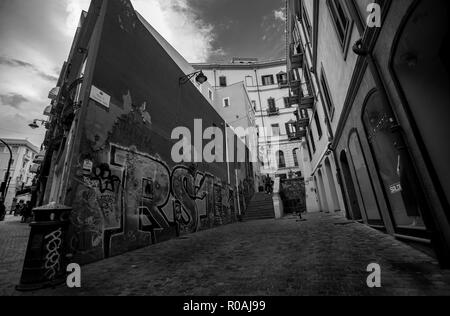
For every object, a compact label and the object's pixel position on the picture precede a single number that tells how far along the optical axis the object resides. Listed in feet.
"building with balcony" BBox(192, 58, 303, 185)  102.22
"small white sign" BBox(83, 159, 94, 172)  17.02
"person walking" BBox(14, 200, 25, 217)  95.32
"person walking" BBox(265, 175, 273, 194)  78.33
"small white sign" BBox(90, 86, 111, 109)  18.75
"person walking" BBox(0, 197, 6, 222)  62.26
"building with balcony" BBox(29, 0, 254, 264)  17.01
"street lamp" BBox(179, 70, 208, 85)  35.06
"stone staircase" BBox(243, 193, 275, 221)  54.89
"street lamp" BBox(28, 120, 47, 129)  58.58
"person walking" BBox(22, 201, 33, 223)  55.94
